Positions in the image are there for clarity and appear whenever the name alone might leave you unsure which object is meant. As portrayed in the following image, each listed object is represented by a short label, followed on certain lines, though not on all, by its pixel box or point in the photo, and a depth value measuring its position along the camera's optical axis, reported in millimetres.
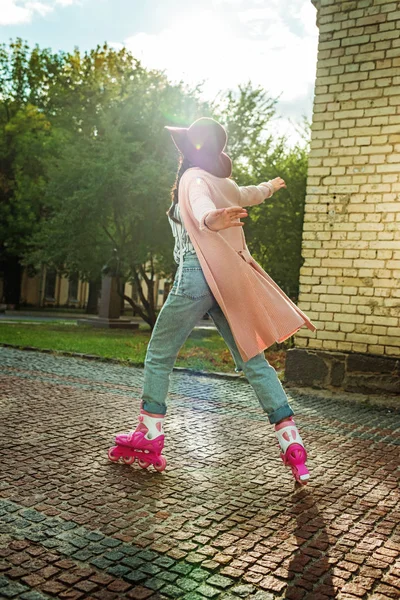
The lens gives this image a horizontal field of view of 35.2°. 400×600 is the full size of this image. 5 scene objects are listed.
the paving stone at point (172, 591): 2227
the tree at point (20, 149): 31547
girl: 3652
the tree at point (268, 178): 17156
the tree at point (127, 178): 17500
